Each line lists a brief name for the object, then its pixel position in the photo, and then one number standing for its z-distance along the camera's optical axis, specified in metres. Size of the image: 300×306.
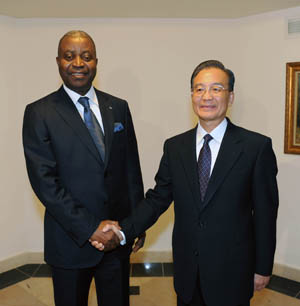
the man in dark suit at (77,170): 1.75
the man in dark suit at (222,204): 1.57
